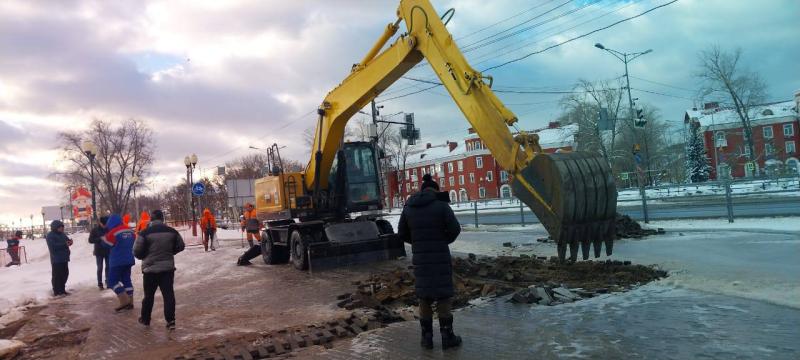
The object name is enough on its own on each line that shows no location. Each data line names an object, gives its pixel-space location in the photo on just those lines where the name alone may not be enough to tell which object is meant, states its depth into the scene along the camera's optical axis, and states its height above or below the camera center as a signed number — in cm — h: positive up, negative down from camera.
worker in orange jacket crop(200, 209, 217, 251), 2312 -43
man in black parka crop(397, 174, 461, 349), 557 -59
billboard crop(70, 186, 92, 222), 2036 +90
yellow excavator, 694 +36
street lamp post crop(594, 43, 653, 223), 3170 +668
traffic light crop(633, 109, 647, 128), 2925 +327
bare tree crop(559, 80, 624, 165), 5347 +725
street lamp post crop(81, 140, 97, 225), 1973 +267
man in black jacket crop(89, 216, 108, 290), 1216 -47
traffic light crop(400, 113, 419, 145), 2891 +359
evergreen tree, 6098 +205
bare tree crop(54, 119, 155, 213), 5181 +562
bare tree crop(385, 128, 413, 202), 6662 +658
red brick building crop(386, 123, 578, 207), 8619 +438
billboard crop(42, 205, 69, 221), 6565 +190
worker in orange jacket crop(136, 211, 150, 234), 1354 +4
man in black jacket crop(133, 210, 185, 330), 780 -58
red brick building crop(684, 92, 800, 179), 6675 +521
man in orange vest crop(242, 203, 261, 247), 1972 -40
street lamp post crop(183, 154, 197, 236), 2906 +268
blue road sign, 2495 +124
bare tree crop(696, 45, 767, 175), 5306 +784
